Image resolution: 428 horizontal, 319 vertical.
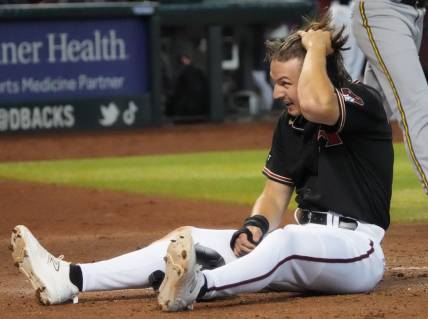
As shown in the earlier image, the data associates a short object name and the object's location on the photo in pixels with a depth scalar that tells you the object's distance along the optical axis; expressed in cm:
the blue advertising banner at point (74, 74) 2789
